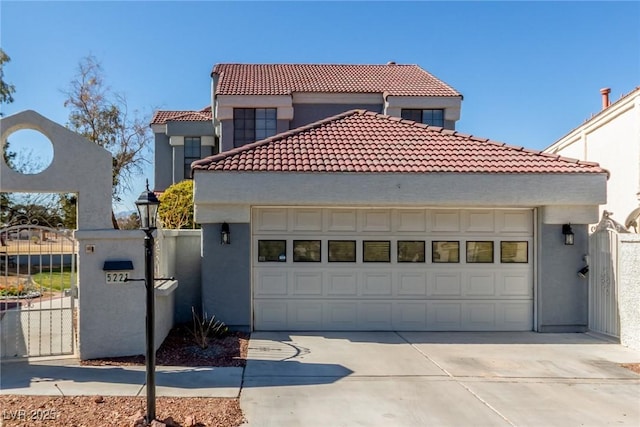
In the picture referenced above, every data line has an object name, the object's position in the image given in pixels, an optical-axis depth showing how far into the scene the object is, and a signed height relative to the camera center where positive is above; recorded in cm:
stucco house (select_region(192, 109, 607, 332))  951 -40
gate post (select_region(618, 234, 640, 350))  845 -136
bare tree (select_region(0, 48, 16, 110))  2177 +702
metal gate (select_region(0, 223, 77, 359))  718 -128
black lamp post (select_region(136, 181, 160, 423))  516 -45
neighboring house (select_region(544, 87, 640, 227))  1376 +270
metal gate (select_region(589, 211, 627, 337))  910 -122
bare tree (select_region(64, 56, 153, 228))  2289 +531
